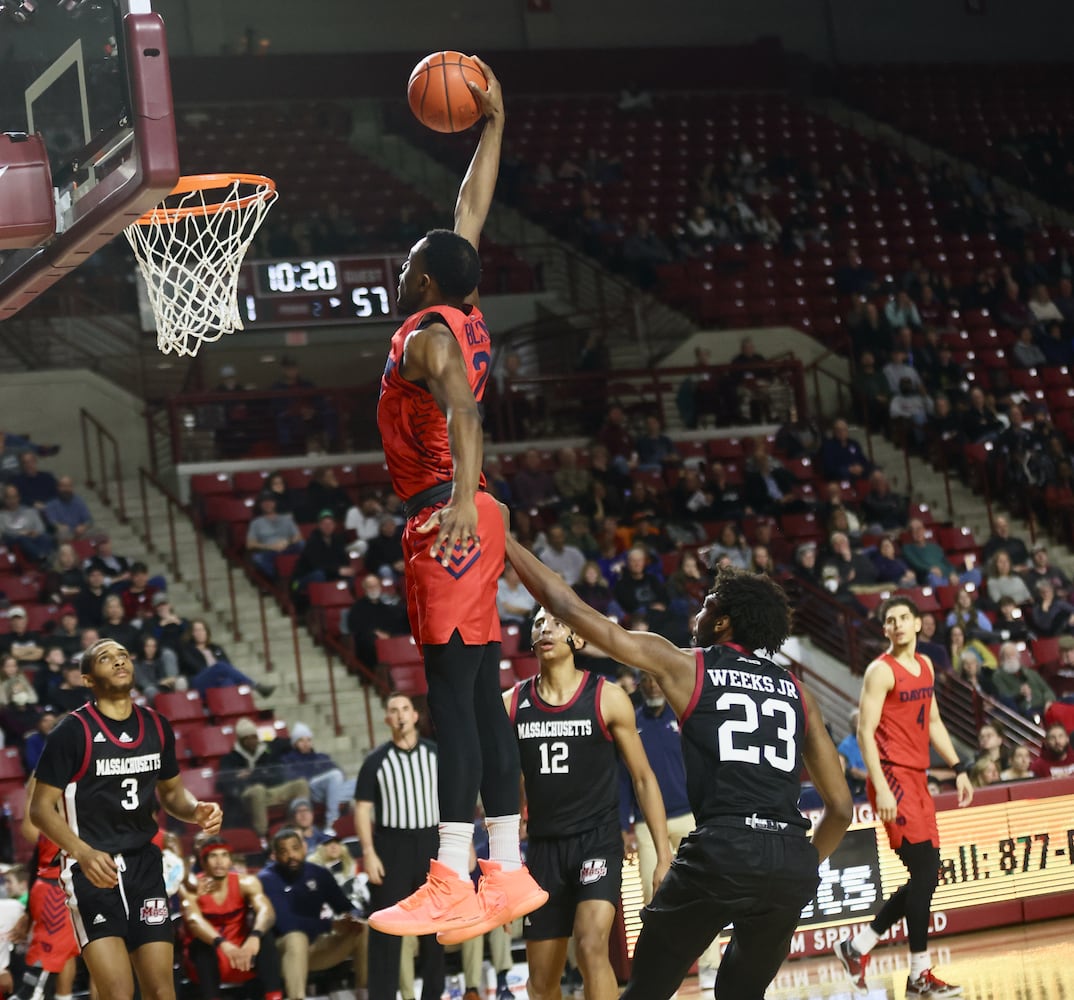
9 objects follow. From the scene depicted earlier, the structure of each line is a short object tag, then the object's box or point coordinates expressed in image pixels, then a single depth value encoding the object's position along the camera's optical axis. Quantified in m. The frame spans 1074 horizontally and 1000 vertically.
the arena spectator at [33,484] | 14.84
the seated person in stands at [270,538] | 15.22
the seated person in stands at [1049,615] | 15.49
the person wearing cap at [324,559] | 14.80
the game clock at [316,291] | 18.25
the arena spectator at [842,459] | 17.80
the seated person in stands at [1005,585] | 15.86
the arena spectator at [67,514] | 14.69
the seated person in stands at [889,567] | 15.66
